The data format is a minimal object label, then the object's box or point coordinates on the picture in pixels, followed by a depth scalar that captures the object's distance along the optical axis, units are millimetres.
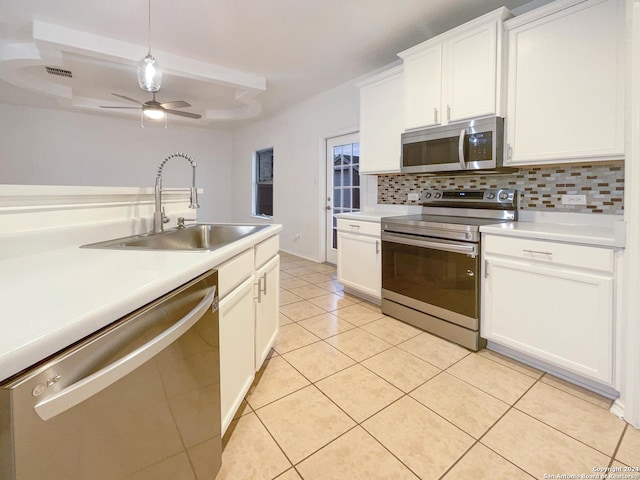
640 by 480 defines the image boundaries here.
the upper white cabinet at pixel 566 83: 1771
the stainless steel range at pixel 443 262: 2146
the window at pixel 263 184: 6445
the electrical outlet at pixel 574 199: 2111
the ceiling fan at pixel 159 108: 3727
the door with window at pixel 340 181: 4227
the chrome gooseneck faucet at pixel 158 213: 1669
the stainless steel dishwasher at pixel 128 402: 473
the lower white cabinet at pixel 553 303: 1606
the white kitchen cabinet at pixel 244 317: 1224
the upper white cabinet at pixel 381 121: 2979
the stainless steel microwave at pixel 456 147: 2236
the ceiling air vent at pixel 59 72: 3879
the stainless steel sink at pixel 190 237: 1497
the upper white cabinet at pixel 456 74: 2211
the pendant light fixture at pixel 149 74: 2359
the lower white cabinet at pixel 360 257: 2881
